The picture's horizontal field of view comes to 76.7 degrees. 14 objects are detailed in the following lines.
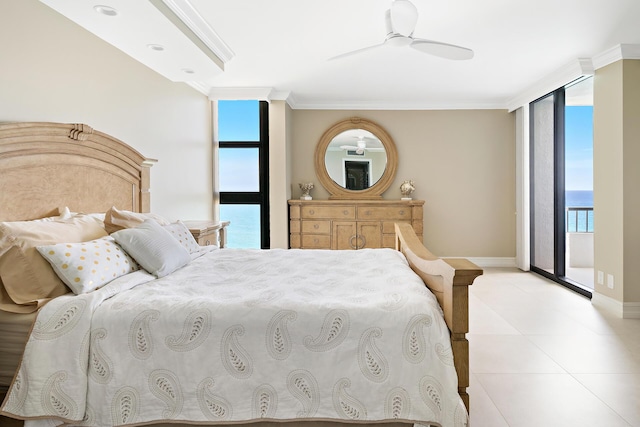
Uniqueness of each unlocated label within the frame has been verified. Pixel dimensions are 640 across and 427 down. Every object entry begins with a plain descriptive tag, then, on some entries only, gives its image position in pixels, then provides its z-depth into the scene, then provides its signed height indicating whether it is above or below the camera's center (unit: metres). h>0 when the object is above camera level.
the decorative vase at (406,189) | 5.75 +0.26
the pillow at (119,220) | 2.38 -0.06
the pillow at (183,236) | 2.68 -0.18
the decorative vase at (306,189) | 5.74 +0.28
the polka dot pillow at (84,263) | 1.74 -0.24
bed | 1.50 -0.57
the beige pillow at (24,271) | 1.66 -0.26
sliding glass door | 4.64 +0.29
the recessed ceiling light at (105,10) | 2.46 +1.23
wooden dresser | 5.43 -0.18
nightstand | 3.46 -0.21
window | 5.60 +0.52
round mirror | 5.88 +0.70
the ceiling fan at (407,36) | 2.49 +1.15
